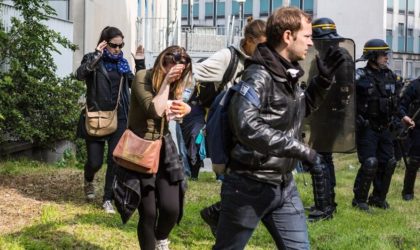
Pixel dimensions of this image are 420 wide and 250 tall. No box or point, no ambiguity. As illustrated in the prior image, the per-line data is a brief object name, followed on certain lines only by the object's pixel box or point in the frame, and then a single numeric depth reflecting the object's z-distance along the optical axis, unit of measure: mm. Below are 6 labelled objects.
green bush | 9156
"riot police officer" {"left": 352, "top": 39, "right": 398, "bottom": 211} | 7816
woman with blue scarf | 6836
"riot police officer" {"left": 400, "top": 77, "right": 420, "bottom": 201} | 9023
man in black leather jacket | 3686
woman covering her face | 4918
